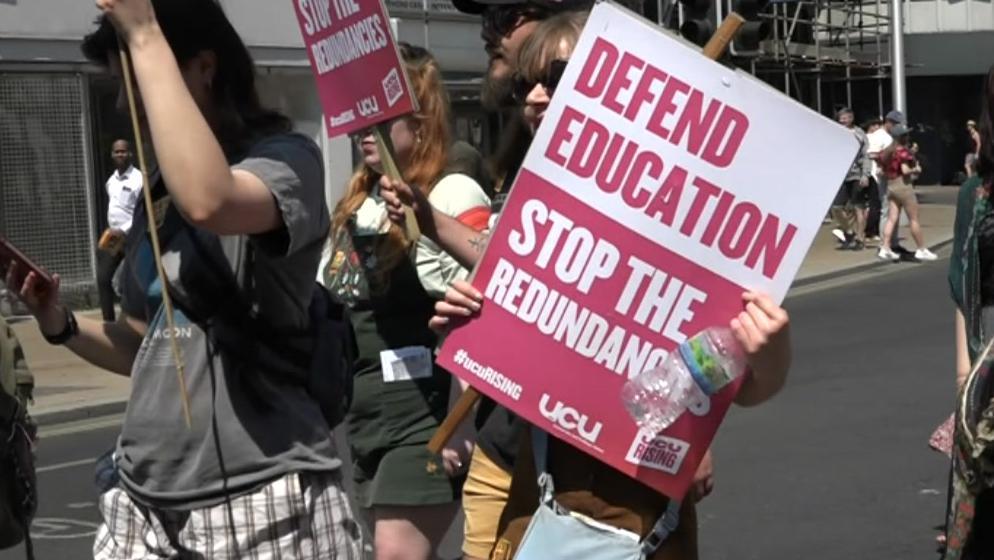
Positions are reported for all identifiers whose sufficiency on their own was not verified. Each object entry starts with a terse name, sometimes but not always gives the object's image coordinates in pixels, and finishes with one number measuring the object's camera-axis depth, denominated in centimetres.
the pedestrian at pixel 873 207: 2392
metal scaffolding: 3181
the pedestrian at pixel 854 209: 2367
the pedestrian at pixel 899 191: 2178
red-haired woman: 457
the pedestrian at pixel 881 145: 2275
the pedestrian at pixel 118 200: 1589
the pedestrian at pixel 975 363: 383
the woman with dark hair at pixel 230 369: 306
